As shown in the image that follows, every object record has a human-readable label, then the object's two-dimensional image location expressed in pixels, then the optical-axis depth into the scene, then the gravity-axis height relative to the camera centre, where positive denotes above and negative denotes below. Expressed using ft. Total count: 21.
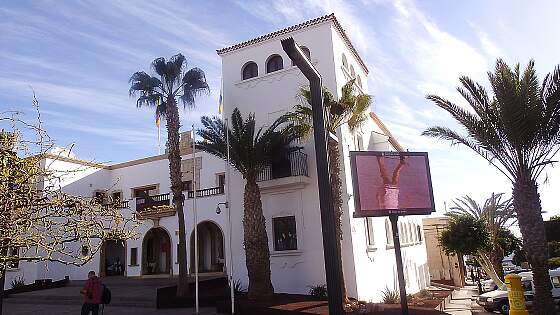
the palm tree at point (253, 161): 51.31 +10.08
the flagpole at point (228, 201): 45.60 +5.90
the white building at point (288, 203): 55.21 +5.75
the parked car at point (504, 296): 54.17 -9.29
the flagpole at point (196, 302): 48.26 -6.42
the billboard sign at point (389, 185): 38.19 +4.36
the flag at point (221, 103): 64.64 +21.12
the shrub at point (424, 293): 70.74 -10.67
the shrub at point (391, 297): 55.06 -8.27
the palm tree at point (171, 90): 61.00 +22.88
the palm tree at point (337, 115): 51.75 +14.97
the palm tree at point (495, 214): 91.81 +2.73
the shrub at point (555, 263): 81.72 -7.69
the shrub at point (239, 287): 56.99 -5.87
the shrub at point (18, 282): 80.43 -4.75
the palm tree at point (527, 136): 40.22 +8.44
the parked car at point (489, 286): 73.30 -10.34
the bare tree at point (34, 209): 17.17 +1.94
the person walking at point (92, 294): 40.42 -3.95
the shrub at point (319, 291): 51.62 -6.41
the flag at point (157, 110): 62.63 +20.08
